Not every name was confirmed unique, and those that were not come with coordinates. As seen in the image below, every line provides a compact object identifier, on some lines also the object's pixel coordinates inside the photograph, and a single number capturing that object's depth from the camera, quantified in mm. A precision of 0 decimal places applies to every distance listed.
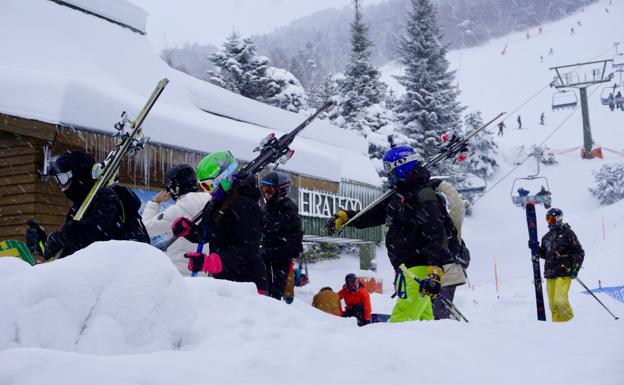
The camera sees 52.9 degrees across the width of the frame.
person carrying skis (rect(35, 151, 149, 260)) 4340
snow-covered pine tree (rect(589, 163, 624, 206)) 36469
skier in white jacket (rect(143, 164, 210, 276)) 5391
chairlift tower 41875
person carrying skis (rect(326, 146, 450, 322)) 4715
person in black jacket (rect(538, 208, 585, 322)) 9289
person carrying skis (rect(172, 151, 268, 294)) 4742
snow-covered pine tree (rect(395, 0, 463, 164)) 31266
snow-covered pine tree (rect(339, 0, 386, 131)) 30250
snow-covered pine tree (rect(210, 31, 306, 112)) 28594
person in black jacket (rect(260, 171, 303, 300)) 6254
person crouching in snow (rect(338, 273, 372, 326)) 9586
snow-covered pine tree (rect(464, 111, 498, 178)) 39656
